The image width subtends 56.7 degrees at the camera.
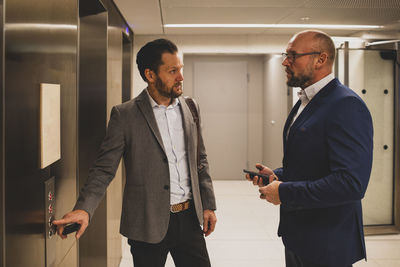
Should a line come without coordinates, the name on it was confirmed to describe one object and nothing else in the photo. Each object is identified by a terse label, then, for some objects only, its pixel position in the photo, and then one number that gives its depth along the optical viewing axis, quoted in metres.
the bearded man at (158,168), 1.76
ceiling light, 5.07
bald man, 1.46
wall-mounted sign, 1.44
